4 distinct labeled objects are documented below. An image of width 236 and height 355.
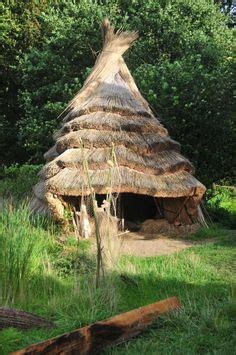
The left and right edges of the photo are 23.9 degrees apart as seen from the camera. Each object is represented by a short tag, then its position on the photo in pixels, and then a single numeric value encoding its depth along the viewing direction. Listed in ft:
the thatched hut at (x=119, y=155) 32.58
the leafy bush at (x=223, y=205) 40.70
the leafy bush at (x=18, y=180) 47.93
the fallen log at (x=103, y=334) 12.91
